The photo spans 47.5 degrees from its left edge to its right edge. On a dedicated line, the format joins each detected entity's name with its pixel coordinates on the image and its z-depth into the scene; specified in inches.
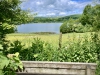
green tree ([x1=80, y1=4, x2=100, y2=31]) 1342.3
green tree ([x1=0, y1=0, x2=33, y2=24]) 144.9
